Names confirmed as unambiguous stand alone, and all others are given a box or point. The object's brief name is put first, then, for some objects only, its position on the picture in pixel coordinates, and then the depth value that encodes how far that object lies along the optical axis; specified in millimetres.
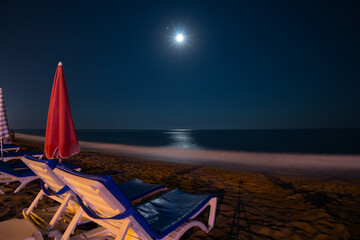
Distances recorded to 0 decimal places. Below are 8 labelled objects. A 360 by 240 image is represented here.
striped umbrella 4473
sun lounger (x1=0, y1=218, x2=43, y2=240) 2088
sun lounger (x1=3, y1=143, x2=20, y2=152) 8398
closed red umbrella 3191
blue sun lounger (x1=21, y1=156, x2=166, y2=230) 2183
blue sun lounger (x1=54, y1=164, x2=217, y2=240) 1630
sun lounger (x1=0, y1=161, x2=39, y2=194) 3844
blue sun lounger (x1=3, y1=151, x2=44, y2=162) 6085
